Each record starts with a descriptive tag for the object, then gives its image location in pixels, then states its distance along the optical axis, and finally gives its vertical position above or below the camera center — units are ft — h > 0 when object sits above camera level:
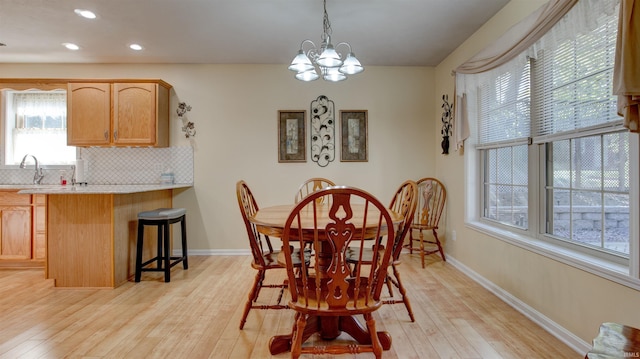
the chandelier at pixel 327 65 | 7.29 +2.64
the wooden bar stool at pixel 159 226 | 10.47 -1.51
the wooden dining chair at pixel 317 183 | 10.83 -0.12
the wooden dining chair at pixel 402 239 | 6.72 -1.26
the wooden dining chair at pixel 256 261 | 6.86 -1.78
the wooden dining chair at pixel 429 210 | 12.41 -1.18
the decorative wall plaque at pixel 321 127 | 13.97 +2.17
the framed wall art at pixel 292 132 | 13.93 +1.96
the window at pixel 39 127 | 13.92 +2.16
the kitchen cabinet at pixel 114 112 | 12.69 +2.53
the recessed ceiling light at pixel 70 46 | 11.60 +4.67
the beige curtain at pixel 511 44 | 6.61 +3.23
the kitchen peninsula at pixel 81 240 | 9.84 -1.77
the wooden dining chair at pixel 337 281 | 4.89 -1.55
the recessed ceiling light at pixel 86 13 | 9.36 +4.66
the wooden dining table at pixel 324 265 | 6.02 -1.76
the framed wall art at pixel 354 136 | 14.05 +1.81
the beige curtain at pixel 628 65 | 4.75 +1.65
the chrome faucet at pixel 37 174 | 13.42 +0.21
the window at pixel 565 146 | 6.07 +0.75
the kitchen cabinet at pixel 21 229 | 11.60 -1.73
